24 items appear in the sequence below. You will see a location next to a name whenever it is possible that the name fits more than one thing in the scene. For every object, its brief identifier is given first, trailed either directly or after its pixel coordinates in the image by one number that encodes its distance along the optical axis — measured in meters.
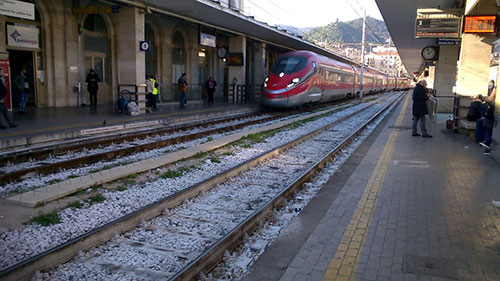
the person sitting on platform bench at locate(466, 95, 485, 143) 11.49
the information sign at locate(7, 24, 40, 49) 15.28
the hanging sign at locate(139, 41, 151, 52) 16.86
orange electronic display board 12.99
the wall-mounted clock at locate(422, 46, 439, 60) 21.55
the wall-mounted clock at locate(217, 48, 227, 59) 26.53
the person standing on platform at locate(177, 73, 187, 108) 20.62
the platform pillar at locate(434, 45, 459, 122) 20.58
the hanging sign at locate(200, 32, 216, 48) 21.62
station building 16.36
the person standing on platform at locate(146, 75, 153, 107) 18.02
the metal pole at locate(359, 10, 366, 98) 34.59
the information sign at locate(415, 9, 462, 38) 15.55
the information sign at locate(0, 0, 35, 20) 12.16
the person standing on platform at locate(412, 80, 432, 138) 12.88
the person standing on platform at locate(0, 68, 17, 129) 10.92
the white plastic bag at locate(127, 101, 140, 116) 15.91
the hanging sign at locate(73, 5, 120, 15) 15.64
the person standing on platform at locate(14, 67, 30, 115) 13.62
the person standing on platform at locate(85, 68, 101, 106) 17.59
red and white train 19.92
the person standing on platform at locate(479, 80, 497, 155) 10.31
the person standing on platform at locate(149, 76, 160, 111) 18.67
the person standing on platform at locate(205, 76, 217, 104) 23.98
